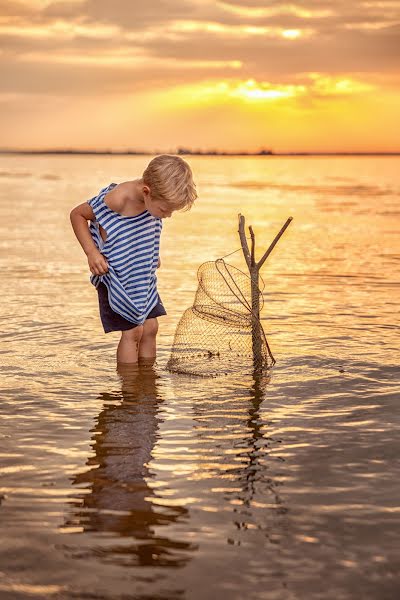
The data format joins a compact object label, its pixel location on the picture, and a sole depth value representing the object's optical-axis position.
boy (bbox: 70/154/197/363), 5.64
